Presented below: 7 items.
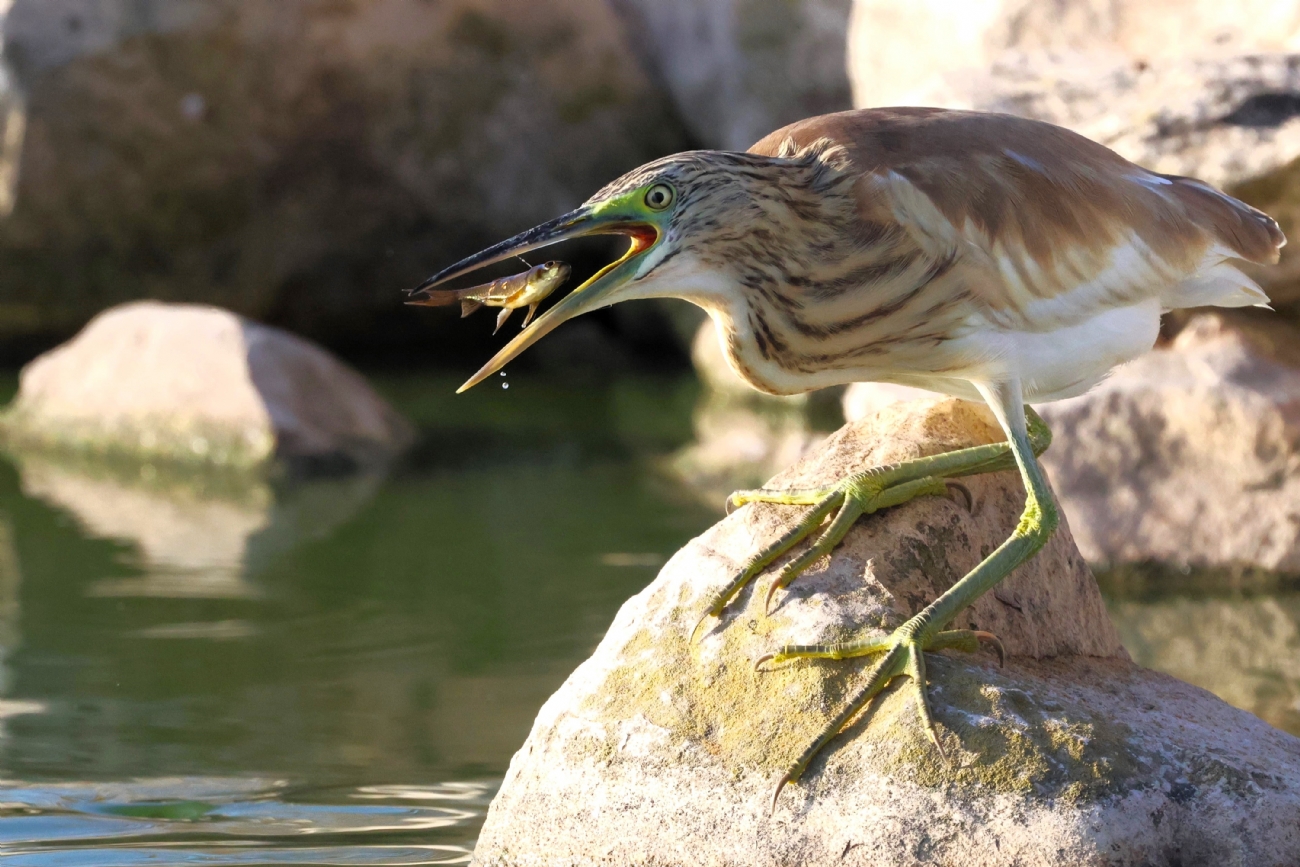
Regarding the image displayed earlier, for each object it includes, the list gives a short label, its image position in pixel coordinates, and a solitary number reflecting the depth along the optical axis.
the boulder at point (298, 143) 21.19
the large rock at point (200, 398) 17.19
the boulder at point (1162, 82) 12.78
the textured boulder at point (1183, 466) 12.88
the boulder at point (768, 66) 21.19
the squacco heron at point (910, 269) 6.58
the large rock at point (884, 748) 6.25
